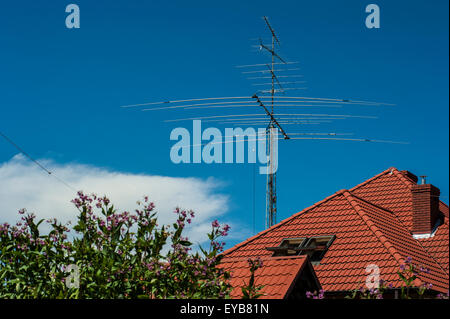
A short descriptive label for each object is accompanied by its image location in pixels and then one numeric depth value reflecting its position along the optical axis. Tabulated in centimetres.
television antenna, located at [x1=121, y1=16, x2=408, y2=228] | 2028
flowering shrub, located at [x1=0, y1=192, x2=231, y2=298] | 914
